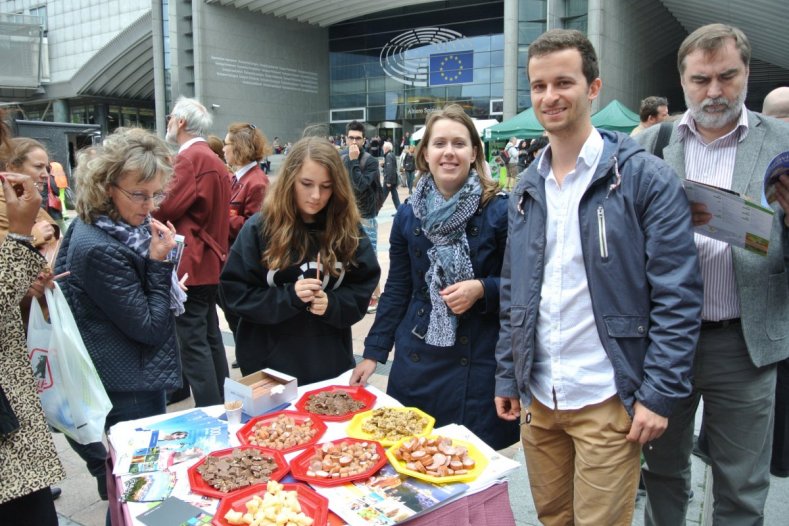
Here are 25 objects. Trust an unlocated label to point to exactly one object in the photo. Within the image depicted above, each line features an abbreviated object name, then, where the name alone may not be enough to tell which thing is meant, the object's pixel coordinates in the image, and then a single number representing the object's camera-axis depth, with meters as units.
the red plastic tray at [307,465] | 1.79
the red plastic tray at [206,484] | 1.74
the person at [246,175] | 4.93
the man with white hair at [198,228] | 3.84
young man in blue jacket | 1.71
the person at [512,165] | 19.81
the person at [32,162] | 3.82
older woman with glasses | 2.35
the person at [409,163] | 18.49
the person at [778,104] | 3.40
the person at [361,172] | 6.61
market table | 1.70
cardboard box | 2.29
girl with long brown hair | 2.60
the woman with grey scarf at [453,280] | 2.37
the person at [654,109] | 5.12
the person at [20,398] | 1.62
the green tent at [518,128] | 16.72
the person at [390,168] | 12.06
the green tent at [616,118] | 14.14
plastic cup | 2.23
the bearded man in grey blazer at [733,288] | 1.97
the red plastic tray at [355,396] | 2.39
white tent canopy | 22.76
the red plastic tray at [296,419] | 2.09
